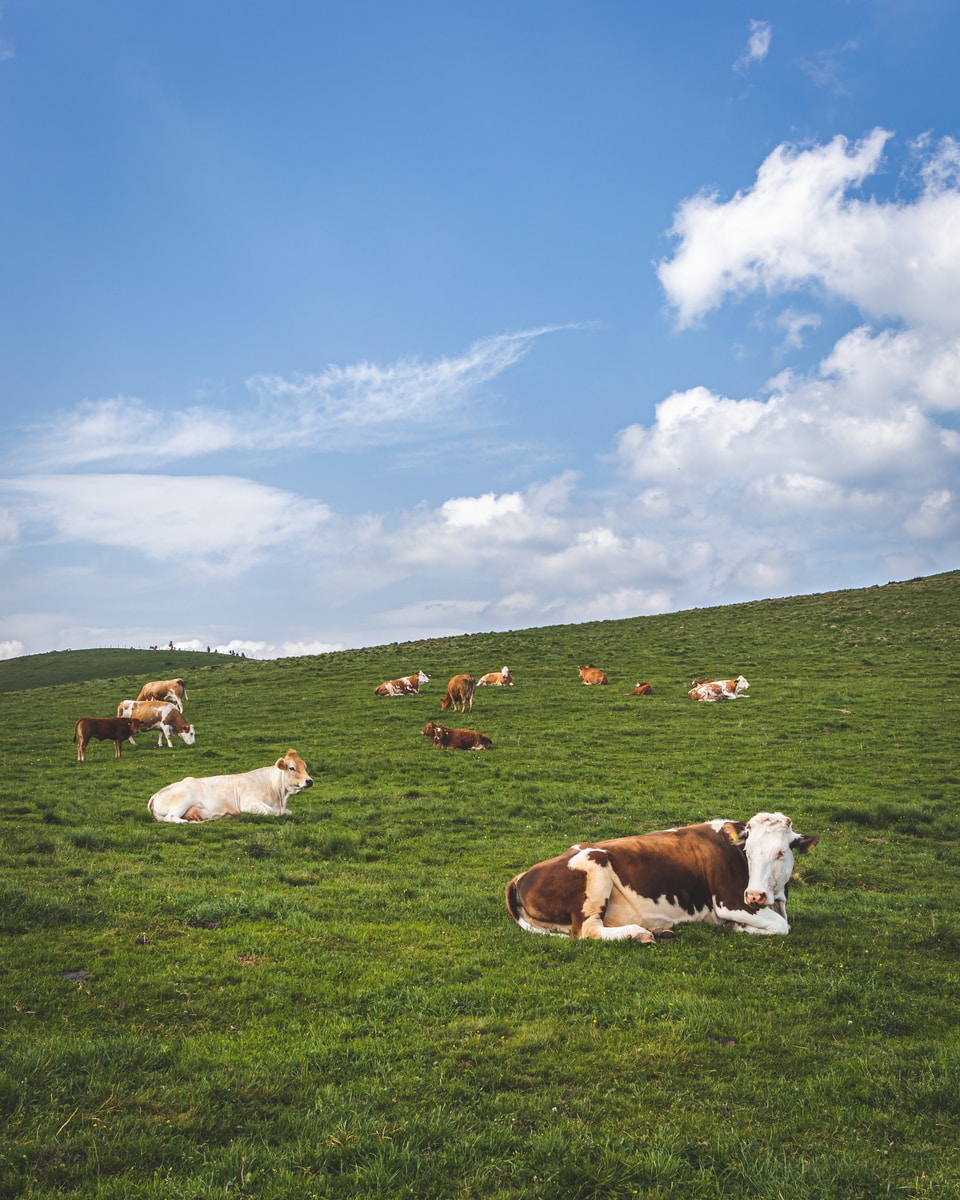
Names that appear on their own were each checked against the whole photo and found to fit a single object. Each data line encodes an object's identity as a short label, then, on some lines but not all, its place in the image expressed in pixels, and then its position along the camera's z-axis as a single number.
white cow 15.57
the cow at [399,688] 34.97
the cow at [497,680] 36.69
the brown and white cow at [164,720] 25.98
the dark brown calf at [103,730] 23.78
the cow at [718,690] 31.33
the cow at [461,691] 30.59
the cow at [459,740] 24.12
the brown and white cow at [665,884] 8.76
